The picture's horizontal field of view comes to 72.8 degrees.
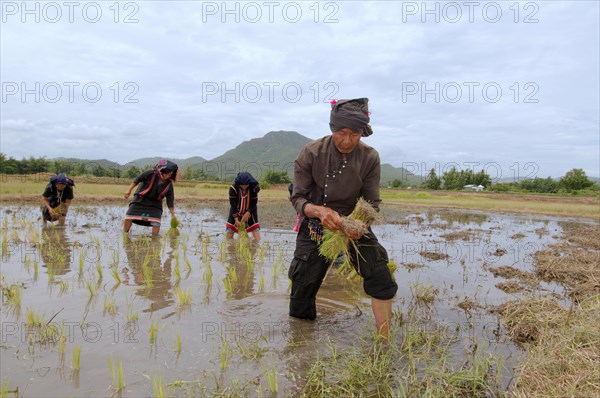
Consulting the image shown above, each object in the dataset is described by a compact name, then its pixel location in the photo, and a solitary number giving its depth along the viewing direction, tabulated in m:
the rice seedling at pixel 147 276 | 4.07
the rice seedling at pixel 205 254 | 5.37
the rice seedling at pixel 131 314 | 3.13
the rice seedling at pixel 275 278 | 4.48
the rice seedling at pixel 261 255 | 5.51
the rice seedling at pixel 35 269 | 4.27
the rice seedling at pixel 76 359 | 2.37
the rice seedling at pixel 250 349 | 2.64
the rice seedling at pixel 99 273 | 4.20
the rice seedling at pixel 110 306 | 3.30
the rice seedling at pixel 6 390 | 2.00
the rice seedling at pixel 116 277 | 4.13
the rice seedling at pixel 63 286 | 3.74
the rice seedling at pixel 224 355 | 2.47
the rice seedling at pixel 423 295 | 4.07
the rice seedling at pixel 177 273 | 4.39
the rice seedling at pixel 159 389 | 1.99
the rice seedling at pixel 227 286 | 4.02
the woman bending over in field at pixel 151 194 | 6.65
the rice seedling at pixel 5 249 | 5.20
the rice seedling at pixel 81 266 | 4.37
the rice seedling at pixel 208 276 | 4.25
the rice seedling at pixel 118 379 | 2.19
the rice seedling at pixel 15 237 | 6.08
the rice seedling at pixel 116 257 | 4.96
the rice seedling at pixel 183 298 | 3.59
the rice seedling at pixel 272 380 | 2.22
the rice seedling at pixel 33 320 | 2.90
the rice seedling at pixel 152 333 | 2.79
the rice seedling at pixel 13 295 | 3.33
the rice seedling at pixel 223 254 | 5.48
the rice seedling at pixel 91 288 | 3.65
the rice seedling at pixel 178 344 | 2.67
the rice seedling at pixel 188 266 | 4.82
